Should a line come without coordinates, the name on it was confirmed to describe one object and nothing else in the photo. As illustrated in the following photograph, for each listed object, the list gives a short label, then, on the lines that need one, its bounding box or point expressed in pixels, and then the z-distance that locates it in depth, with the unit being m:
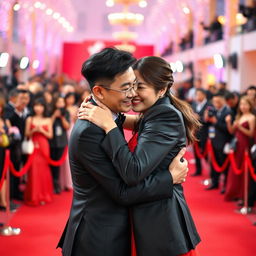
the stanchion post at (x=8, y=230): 6.84
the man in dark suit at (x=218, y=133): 10.01
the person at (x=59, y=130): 9.65
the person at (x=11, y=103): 8.77
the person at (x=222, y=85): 14.07
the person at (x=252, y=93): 9.40
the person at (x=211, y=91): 13.10
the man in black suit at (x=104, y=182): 2.72
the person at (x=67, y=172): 10.15
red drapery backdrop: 40.97
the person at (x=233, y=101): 9.73
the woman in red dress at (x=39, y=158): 8.91
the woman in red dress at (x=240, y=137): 8.77
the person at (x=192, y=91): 16.08
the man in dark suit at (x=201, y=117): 11.48
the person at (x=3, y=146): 7.68
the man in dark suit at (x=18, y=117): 8.69
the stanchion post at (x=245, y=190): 8.29
